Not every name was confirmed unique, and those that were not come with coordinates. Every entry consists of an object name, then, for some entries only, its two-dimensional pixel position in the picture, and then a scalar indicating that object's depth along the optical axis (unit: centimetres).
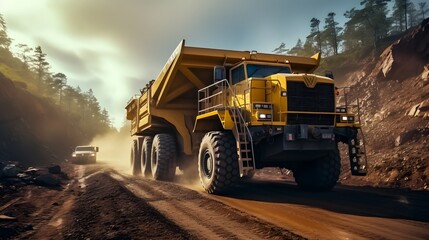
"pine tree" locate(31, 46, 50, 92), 6917
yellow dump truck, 695
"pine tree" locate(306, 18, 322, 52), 5531
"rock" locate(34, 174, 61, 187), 975
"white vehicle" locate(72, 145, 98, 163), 2444
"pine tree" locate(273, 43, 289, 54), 7389
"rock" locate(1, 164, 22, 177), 1034
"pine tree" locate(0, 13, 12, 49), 6162
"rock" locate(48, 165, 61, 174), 1329
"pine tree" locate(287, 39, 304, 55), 6123
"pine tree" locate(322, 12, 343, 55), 5384
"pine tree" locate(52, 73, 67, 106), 7675
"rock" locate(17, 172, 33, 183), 1018
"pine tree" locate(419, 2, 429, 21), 7238
